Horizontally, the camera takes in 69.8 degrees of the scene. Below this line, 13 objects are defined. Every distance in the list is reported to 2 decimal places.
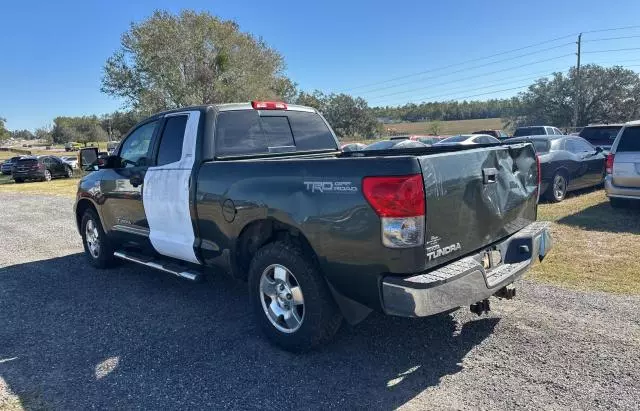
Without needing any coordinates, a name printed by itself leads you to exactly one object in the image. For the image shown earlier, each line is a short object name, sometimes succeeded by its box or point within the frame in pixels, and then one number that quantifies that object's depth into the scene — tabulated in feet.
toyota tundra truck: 9.64
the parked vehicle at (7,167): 112.33
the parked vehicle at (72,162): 109.97
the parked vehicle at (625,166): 26.58
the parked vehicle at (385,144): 58.58
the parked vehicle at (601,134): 53.21
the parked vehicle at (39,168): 89.71
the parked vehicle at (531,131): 73.68
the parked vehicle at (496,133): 85.67
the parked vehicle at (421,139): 80.25
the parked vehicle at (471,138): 50.31
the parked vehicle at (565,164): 34.14
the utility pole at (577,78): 127.01
